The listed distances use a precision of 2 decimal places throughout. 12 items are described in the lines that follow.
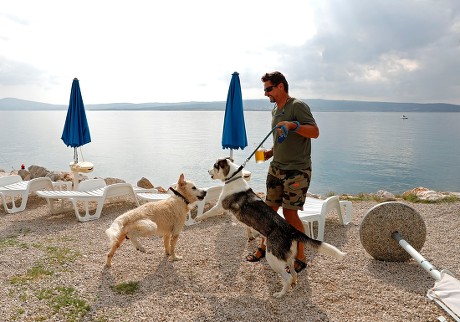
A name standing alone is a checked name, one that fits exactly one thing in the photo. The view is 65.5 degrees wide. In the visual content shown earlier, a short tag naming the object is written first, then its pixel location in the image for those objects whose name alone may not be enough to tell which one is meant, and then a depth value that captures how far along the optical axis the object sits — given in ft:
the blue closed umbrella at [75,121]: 36.14
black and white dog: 15.07
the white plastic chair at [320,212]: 23.41
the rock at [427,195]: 36.19
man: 15.75
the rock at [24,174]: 51.75
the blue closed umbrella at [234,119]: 30.22
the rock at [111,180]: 45.25
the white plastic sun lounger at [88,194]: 27.73
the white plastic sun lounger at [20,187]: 30.07
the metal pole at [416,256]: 14.98
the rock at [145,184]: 45.70
